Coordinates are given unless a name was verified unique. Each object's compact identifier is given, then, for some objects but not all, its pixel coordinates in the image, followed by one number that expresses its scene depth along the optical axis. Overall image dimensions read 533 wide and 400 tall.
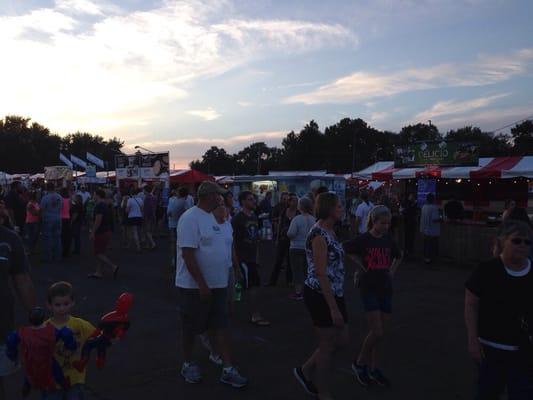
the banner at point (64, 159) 32.81
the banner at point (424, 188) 17.98
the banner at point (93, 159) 30.47
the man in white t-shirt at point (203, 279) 4.39
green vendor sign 18.00
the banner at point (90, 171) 32.47
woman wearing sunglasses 3.02
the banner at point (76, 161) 33.58
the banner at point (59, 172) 31.55
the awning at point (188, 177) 26.67
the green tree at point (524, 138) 52.66
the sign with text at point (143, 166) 23.48
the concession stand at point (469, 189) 12.44
